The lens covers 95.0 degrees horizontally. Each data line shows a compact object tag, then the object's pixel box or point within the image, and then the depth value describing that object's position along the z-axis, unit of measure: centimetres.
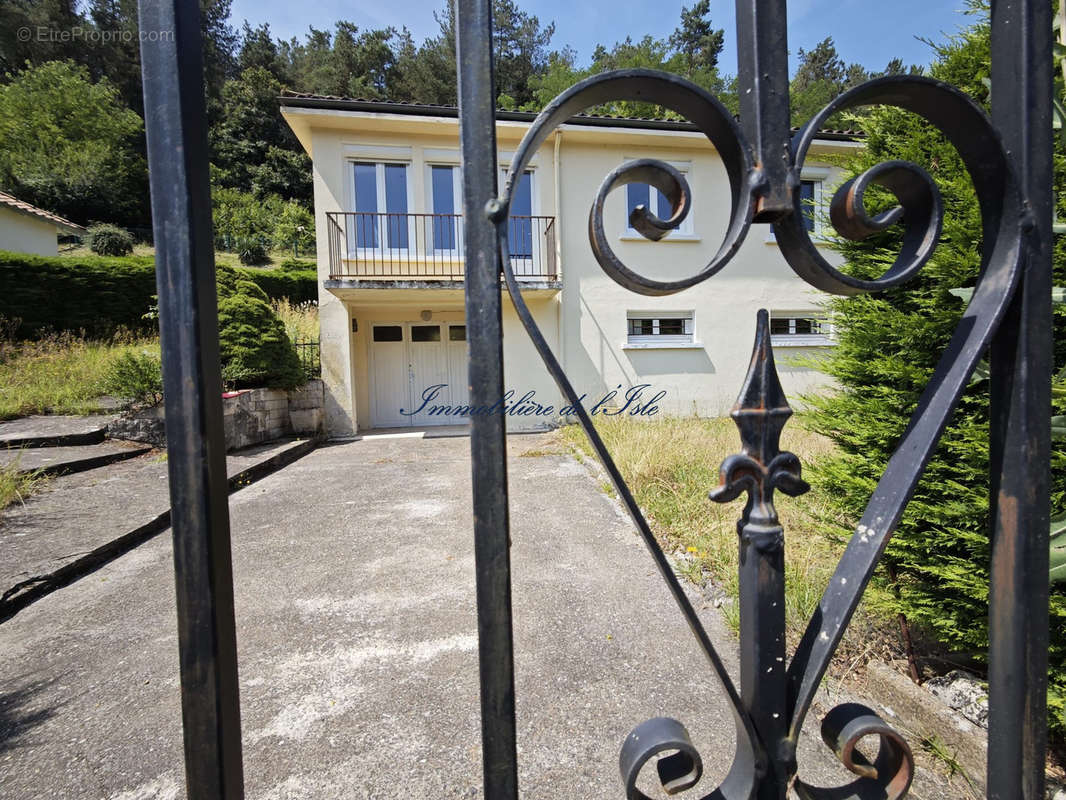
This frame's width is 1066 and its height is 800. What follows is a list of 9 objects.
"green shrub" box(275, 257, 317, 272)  1773
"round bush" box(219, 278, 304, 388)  716
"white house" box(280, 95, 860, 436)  873
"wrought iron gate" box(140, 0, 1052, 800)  51
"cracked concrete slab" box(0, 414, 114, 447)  564
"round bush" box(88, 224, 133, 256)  1808
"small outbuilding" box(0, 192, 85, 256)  1338
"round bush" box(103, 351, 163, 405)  645
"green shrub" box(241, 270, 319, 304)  1543
